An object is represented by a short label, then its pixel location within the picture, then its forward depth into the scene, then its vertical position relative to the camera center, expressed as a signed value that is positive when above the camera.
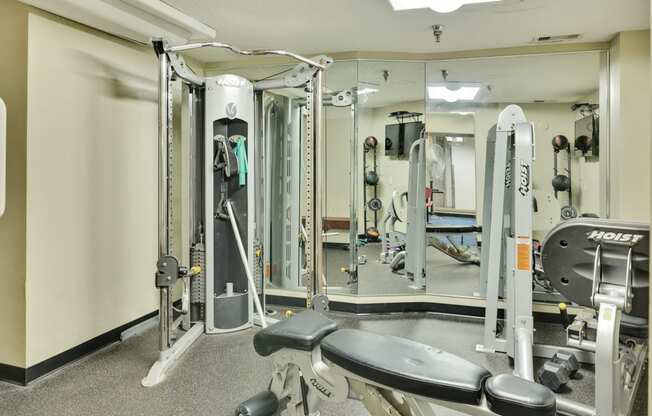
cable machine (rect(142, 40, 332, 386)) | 3.21 +0.02
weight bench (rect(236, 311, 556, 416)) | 1.14 -0.53
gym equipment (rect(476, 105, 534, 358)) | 2.72 -0.21
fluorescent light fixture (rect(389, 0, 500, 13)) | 2.53 +1.27
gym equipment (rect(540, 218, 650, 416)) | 1.60 -0.28
